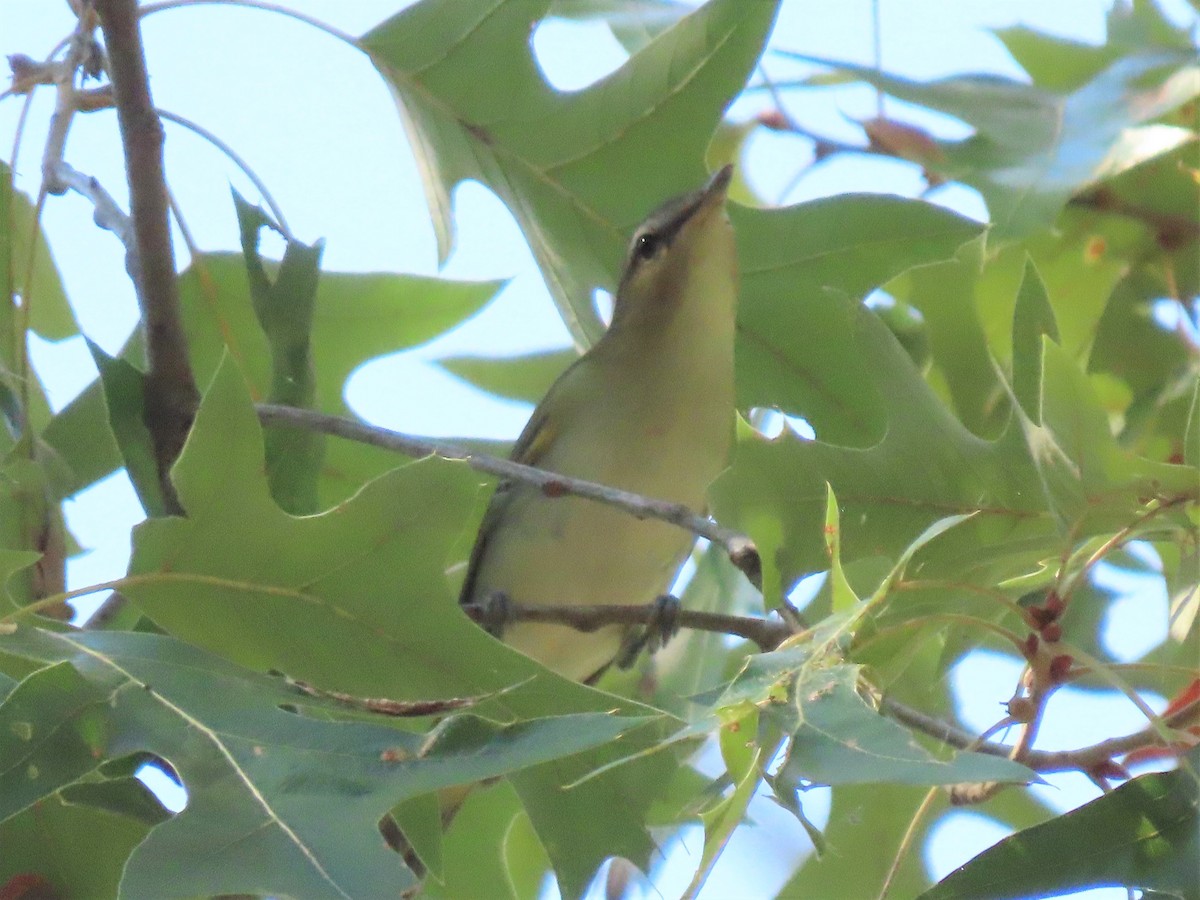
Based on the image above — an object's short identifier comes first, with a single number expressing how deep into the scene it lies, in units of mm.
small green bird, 7871
